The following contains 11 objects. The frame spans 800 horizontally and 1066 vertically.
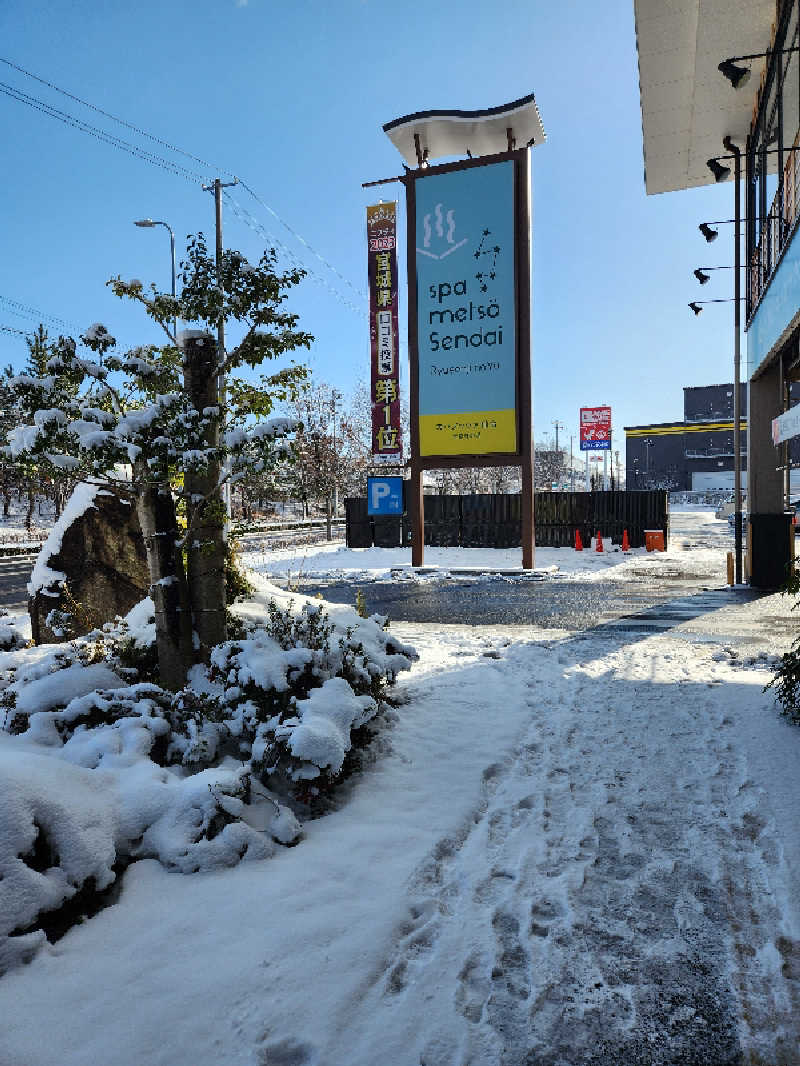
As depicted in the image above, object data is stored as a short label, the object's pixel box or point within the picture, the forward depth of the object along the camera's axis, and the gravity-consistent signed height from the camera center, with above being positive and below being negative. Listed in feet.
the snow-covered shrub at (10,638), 23.24 -4.22
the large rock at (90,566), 23.90 -1.57
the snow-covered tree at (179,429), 14.65 +2.32
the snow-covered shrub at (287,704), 11.94 -4.01
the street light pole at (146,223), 69.62 +34.02
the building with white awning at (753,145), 28.94 +24.04
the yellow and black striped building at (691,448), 223.51 +24.12
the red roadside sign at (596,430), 112.37 +15.56
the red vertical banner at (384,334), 60.23 +18.53
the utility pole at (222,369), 16.93 +4.50
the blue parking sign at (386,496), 70.18 +2.73
